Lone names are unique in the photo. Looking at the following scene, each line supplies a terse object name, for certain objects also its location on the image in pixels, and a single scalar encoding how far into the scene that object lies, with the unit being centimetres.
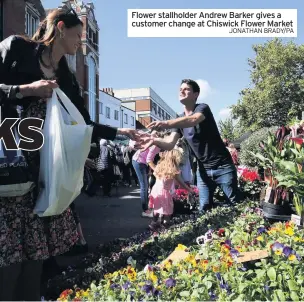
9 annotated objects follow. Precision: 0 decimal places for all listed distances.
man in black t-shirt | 418
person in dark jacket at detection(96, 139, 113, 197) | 1209
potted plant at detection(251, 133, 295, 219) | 350
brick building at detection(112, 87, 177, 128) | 7938
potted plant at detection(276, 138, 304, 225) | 315
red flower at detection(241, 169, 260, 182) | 640
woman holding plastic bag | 216
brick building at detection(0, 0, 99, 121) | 4238
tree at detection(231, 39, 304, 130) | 3534
